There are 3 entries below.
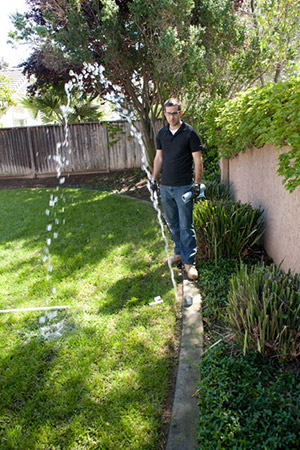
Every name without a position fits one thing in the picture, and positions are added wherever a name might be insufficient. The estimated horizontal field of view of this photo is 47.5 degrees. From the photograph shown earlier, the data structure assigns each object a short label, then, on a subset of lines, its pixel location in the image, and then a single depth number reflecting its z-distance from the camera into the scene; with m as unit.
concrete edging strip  1.95
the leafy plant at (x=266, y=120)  2.79
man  3.62
